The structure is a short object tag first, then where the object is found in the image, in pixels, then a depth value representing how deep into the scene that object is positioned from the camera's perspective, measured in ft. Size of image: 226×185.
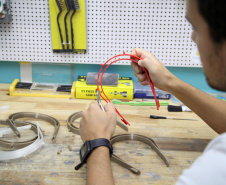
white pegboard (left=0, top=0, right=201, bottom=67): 4.11
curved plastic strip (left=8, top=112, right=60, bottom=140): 3.15
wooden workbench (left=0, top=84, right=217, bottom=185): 2.19
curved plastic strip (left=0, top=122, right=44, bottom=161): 2.35
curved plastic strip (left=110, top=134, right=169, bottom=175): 2.33
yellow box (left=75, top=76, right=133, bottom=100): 4.17
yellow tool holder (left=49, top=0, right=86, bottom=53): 4.02
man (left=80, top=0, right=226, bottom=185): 1.22
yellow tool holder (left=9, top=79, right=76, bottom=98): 4.20
